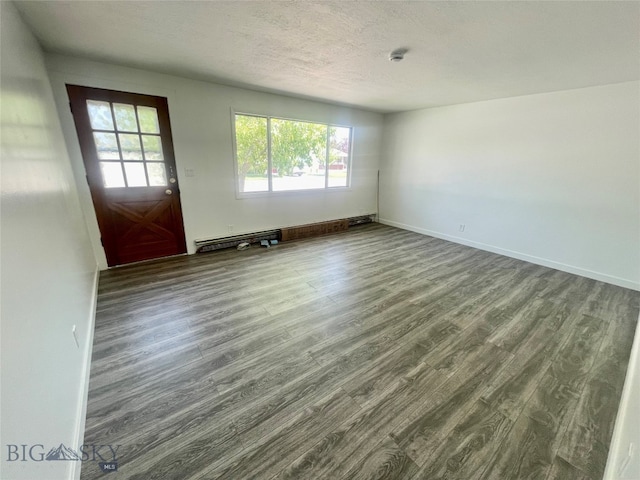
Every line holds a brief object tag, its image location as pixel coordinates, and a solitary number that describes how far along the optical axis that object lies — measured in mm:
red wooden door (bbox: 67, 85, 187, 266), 3035
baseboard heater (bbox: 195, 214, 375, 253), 4121
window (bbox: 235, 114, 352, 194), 4203
